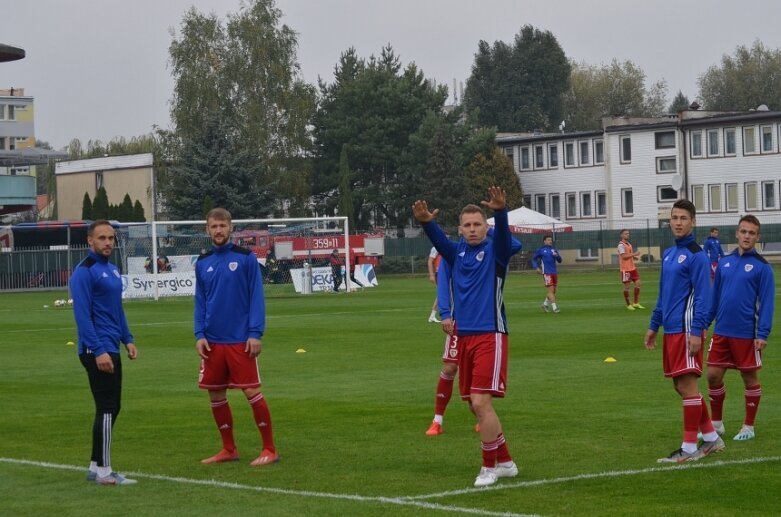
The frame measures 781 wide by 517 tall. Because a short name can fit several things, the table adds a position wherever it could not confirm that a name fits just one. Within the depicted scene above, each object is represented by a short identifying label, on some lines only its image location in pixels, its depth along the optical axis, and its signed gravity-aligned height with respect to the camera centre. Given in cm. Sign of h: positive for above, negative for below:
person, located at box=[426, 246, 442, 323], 3132 -23
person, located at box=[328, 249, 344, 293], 5094 -22
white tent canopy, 6794 +168
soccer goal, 4806 +22
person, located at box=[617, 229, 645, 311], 3478 -36
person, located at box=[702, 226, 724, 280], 3459 +8
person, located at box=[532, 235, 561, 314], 3441 -24
